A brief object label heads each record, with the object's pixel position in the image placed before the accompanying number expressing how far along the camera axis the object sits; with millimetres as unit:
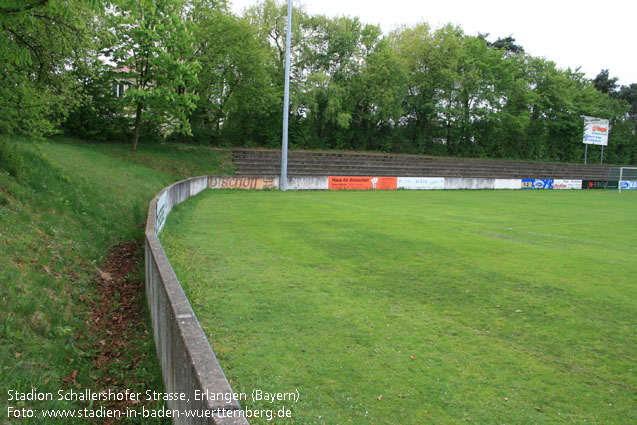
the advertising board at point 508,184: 39594
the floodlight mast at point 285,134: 29359
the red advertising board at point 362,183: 32438
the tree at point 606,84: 75562
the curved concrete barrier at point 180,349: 2920
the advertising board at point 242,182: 28484
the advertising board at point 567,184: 44256
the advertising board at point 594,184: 46750
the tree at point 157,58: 27062
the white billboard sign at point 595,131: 53125
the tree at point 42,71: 10656
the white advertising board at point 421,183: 35125
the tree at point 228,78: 33719
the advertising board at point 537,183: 41884
